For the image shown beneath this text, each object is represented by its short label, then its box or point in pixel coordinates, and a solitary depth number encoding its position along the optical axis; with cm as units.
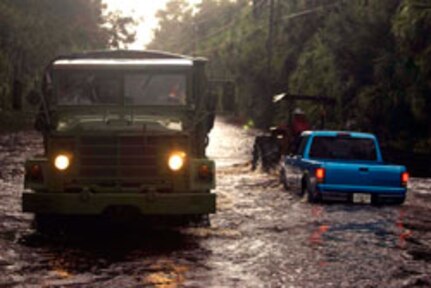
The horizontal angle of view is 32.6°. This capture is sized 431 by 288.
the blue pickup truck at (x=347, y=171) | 1434
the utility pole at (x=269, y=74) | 5306
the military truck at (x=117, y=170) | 1023
